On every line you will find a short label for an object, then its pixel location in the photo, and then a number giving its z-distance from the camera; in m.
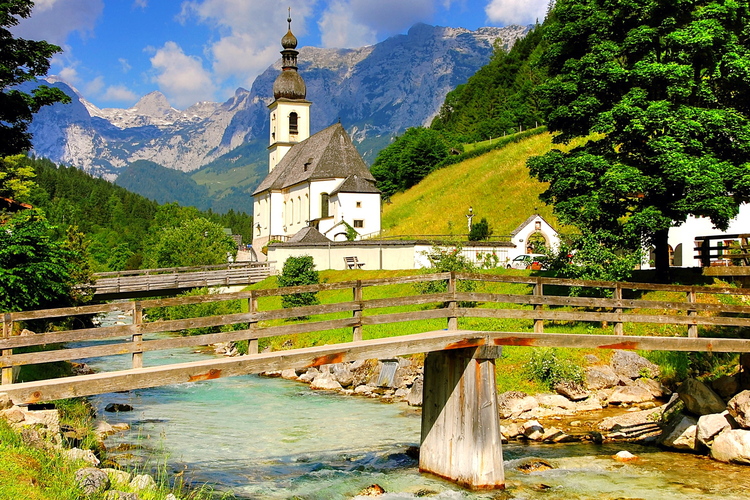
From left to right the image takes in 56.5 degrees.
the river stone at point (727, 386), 16.83
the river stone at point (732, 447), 13.74
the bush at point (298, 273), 39.94
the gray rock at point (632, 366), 21.62
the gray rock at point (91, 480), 8.64
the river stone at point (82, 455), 10.00
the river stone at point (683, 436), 14.93
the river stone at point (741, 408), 14.43
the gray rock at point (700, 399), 15.82
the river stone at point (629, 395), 19.67
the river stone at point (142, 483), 10.12
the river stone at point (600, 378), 20.77
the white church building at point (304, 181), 72.25
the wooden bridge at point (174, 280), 48.66
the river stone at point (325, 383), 24.89
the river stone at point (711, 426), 14.60
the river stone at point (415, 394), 21.08
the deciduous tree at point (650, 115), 24.80
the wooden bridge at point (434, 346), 10.40
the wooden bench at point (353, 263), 53.25
